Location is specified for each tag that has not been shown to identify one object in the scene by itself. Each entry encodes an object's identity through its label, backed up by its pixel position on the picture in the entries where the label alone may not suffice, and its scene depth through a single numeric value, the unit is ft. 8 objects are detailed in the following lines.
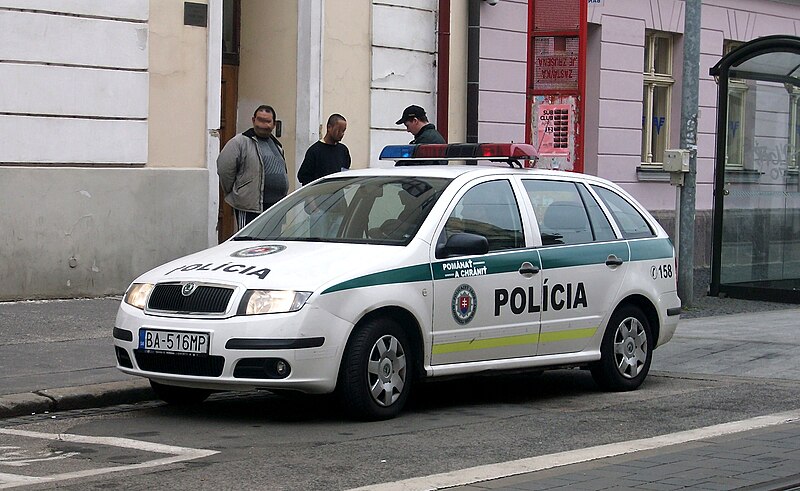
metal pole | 54.49
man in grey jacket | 43.37
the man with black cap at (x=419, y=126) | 44.21
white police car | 27.07
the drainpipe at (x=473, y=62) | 61.72
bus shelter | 57.67
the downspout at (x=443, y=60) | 60.03
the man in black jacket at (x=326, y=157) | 44.73
